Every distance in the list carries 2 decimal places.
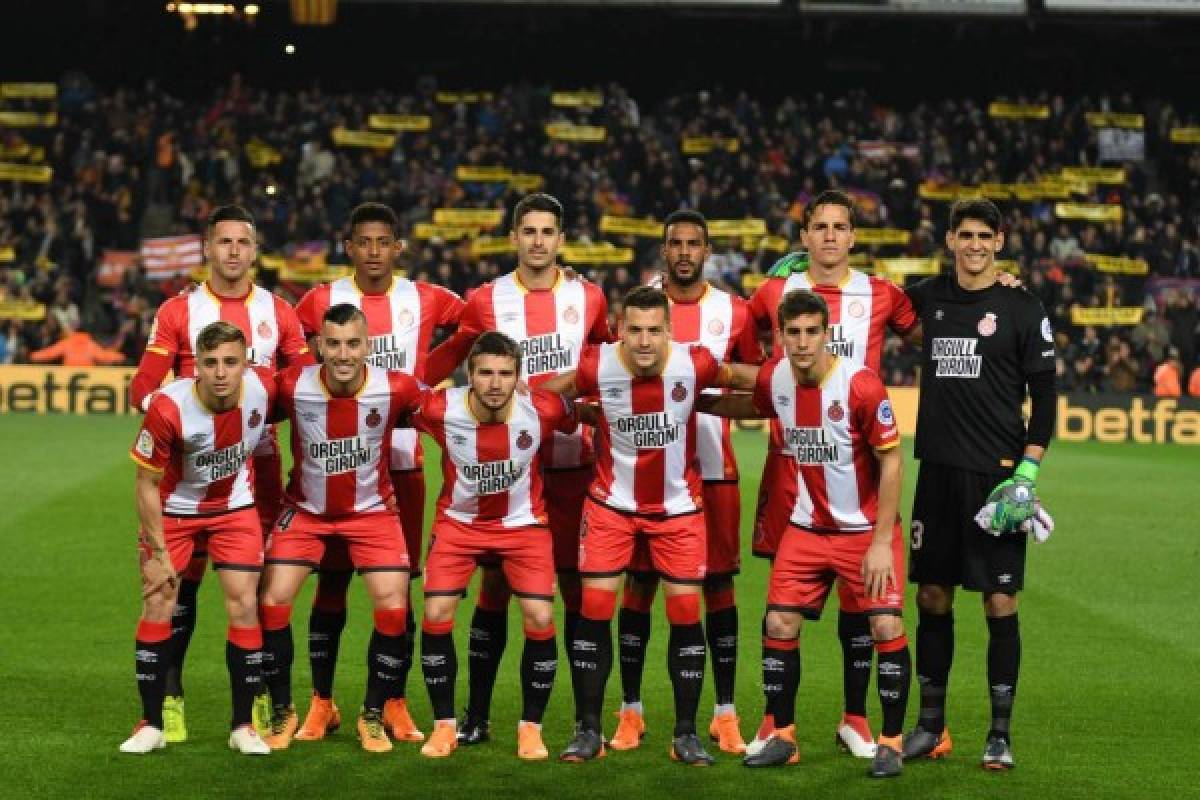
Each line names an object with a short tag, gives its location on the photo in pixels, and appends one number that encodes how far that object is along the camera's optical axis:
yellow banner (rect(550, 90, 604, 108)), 35.91
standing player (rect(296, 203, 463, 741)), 8.89
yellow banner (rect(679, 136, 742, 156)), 35.09
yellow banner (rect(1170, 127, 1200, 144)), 35.81
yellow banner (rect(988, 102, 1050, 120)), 36.06
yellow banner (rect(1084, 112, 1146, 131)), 35.78
